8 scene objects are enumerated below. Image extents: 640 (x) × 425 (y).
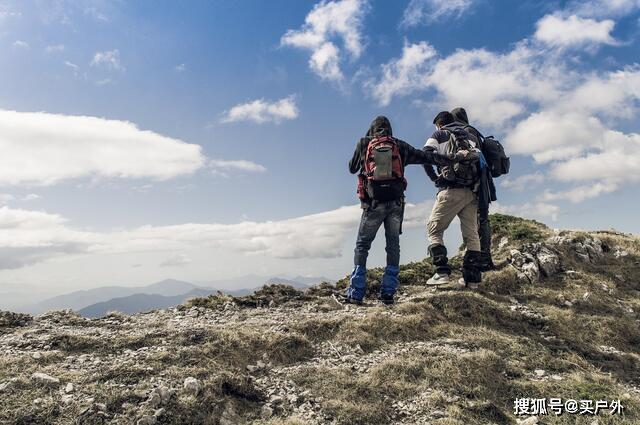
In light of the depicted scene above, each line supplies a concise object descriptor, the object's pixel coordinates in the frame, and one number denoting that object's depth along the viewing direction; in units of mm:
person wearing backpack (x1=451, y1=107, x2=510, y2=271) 10984
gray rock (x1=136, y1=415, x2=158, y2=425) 5281
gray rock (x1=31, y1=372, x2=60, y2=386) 5922
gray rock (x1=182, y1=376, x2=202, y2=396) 5923
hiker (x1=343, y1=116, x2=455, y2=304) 9672
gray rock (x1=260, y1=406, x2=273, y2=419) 5852
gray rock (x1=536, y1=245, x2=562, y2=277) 12625
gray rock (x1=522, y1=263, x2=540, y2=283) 12195
